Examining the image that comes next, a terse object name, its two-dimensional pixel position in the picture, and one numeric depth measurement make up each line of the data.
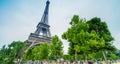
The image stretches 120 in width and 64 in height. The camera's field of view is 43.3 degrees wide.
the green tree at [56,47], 28.04
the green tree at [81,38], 20.09
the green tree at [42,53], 32.68
